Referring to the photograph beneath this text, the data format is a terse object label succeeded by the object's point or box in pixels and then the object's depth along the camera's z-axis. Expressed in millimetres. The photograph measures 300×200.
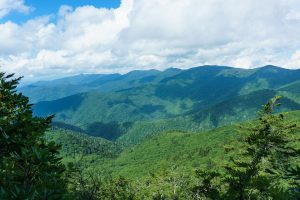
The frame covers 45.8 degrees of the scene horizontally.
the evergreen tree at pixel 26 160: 8289
